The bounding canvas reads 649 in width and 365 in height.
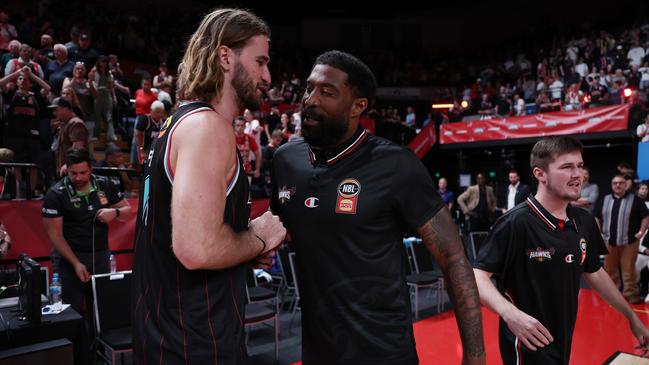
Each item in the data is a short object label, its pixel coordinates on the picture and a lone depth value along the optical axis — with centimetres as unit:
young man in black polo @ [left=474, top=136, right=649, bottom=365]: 258
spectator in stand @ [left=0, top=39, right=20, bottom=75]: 805
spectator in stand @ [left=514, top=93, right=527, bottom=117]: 1462
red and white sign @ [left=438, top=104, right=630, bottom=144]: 1212
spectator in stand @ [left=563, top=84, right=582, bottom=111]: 1362
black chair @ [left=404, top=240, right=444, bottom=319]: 698
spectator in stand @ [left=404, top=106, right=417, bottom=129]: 1985
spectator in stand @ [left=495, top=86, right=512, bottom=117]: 1553
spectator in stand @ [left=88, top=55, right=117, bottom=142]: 873
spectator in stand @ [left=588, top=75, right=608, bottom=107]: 1303
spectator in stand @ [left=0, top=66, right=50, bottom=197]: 700
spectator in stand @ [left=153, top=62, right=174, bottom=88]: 995
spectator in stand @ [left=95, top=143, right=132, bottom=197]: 745
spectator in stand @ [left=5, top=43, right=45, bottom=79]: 759
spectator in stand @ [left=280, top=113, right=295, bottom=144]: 1019
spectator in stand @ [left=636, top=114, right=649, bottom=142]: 1026
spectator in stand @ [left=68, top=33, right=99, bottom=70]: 903
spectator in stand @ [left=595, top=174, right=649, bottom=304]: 750
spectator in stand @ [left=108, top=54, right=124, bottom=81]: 1003
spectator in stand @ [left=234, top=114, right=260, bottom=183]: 884
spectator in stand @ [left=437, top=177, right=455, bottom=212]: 1297
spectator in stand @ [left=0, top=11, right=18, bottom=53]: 968
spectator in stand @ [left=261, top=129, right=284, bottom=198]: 938
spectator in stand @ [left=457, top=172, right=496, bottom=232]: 1149
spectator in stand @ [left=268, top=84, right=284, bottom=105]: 1411
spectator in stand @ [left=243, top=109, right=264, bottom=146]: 992
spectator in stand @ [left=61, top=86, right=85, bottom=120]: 765
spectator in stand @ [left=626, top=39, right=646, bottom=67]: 1488
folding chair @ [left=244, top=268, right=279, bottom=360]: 510
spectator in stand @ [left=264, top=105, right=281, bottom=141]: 1171
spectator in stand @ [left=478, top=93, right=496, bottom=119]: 1619
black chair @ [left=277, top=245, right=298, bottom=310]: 707
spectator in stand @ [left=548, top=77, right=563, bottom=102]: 1510
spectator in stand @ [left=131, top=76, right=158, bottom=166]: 876
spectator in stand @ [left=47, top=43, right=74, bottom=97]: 816
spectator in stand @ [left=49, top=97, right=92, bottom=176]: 655
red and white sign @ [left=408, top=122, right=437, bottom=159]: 1695
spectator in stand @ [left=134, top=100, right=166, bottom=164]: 782
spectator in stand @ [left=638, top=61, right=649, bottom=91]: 1264
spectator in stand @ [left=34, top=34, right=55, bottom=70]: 865
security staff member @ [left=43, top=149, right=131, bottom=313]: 463
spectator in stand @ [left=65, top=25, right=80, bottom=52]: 909
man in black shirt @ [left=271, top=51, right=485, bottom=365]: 179
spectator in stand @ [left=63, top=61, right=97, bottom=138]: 810
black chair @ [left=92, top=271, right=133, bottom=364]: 458
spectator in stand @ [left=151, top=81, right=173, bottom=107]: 910
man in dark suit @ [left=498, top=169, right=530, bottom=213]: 983
